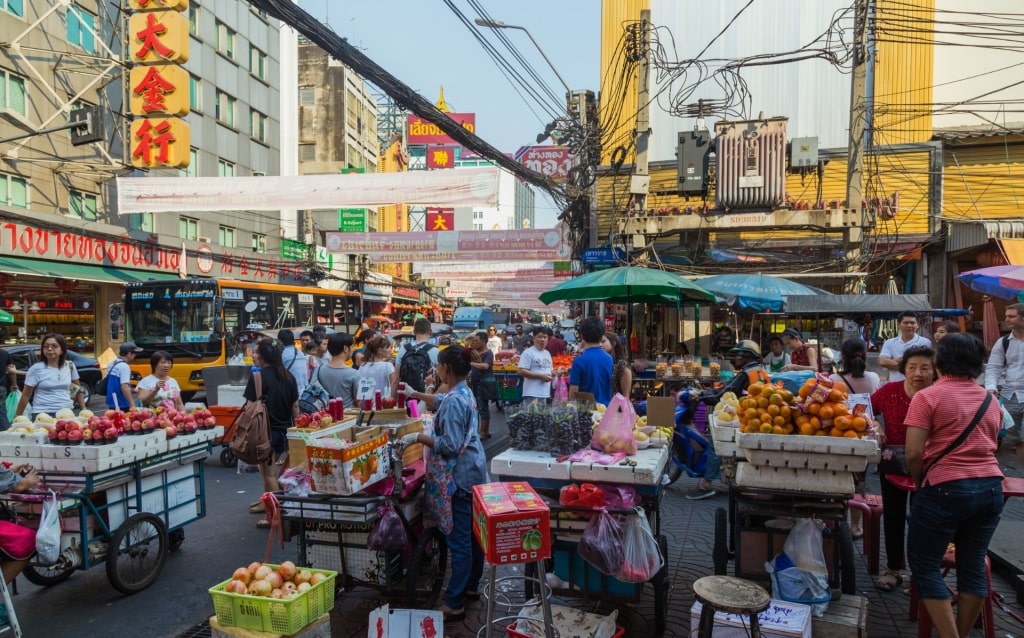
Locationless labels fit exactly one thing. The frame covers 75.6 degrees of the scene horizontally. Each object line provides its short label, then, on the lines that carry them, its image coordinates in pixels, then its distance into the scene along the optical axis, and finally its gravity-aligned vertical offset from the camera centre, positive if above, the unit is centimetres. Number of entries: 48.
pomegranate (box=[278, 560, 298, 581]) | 370 -147
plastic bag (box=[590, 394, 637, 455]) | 432 -77
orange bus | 1427 -32
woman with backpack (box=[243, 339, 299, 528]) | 649 -82
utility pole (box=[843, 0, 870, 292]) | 1244 +316
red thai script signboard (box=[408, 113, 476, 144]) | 5528 +1536
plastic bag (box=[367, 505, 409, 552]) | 407 -139
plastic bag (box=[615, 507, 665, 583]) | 382 -142
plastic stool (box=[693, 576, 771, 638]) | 320 -144
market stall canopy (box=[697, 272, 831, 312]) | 962 +32
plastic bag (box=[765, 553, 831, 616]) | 391 -165
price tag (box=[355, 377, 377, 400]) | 721 -86
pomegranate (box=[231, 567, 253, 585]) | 363 -147
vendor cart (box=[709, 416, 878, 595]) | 389 -107
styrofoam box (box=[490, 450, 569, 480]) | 420 -101
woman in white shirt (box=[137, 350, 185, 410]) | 725 -86
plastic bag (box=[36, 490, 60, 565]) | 388 -134
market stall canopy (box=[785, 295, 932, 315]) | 932 +12
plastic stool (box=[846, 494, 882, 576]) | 508 -170
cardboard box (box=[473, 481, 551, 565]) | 322 -108
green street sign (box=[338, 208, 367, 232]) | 2917 +401
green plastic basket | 337 -157
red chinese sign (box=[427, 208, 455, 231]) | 2789 +391
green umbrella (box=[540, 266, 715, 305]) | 910 +34
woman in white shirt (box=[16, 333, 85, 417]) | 765 -84
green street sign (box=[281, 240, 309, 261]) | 3048 +282
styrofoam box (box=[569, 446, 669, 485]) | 400 -99
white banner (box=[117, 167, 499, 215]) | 1034 +194
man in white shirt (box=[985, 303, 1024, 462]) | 714 -59
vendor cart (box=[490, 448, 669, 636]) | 405 -119
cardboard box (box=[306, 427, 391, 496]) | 405 -97
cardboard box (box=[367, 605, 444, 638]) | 378 -180
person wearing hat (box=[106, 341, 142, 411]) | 801 -94
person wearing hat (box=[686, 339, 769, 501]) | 651 -69
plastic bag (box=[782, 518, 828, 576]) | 395 -143
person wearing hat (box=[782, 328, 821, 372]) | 834 -51
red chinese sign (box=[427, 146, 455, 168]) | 4624 +1085
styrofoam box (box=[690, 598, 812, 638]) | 361 -172
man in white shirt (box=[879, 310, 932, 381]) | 780 -40
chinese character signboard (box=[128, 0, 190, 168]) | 1587 +558
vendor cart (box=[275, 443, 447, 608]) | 417 -152
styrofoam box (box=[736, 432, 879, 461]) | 381 -78
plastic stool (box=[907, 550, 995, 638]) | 385 -180
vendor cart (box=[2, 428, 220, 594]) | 446 -140
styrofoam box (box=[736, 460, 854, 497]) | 391 -101
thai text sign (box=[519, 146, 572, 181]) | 2178 +498
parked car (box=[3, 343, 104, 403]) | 1388 -127
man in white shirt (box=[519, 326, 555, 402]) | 927 -87
